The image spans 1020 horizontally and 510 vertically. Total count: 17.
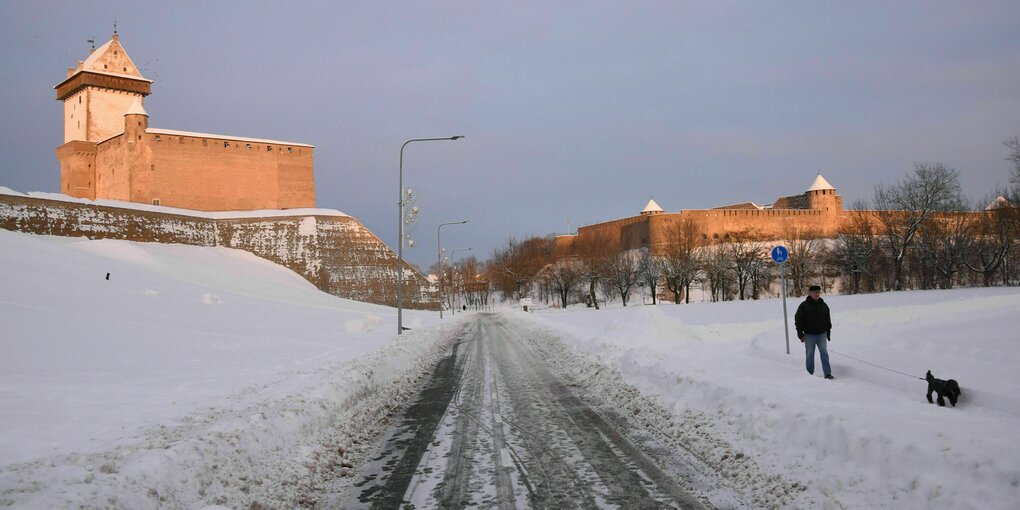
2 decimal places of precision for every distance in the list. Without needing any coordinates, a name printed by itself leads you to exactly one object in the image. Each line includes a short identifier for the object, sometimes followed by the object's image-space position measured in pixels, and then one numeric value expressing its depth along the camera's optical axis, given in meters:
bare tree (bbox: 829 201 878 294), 65.94
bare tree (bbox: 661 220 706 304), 73.25
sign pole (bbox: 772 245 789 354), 15.56
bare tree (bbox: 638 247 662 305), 75.94
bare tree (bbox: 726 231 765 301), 72.19
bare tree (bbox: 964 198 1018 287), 54.56
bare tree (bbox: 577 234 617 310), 81.69
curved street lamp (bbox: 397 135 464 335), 26.55
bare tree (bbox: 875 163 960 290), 61.56
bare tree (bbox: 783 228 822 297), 72.93
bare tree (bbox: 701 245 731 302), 73.81
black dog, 7.67
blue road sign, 15.59
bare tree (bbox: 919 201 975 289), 60.34
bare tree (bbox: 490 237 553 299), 101.12
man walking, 11.06
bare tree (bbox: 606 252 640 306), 79.06
